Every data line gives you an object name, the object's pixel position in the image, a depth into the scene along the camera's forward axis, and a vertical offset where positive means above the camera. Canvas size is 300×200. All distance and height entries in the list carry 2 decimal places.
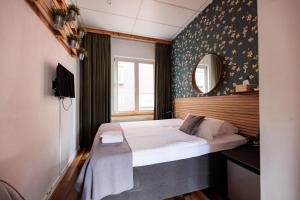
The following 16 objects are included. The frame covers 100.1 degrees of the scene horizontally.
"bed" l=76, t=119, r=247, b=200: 1.31 -0.74
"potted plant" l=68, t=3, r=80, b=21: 1.76 +1.26
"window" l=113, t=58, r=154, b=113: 3.62 +0.43
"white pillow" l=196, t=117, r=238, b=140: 1.69 -0.41
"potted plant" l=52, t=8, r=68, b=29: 1.52 +1.02
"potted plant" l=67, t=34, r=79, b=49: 2.09 +1.01
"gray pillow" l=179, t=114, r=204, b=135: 1.90 -0.38
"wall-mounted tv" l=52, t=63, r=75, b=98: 1.62 +0.24
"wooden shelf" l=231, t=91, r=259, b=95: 1.60 +0.09
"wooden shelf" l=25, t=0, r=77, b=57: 1.26 +0.97
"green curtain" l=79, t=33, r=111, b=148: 3.11 +0.35
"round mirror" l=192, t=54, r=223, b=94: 2.17 +0.50
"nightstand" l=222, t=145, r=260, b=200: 1.12 -0.72
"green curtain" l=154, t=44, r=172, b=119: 3.67 +0.53
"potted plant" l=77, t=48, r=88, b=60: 2.53 +0.95
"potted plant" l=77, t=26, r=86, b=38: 2.36 +1.31
